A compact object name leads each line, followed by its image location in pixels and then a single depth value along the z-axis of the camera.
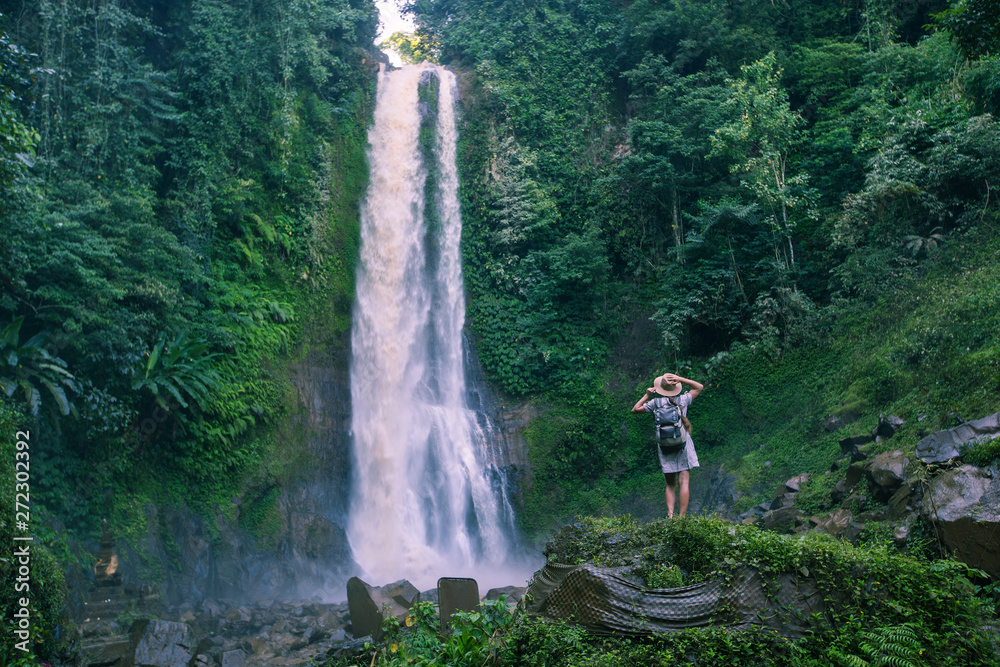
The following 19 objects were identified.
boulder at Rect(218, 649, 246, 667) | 8.02
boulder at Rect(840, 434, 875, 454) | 8.41
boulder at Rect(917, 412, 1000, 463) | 5.64
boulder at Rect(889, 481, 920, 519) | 5.64
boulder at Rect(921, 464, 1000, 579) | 4.50
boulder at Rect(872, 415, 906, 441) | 7.85
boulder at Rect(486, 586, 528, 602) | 8.80
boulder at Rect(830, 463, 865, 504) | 7.23
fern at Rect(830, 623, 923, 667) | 3.55
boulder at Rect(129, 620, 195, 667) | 7.40
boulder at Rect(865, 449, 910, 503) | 6.24
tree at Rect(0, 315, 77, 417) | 9.24
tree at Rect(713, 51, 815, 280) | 13.49
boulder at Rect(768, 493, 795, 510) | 8.09
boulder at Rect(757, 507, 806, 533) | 7.27
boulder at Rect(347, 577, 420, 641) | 8.48
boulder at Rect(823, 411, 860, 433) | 9.77
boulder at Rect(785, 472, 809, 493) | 8.50
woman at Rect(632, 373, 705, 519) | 6.72
